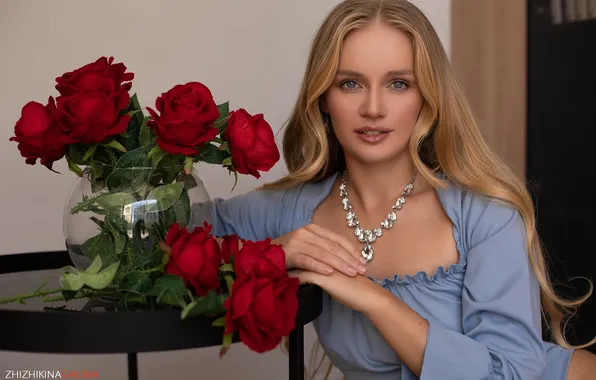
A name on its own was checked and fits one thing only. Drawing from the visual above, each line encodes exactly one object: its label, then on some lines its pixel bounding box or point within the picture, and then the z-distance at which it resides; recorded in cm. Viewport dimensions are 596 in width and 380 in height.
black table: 153
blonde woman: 173
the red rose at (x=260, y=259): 155
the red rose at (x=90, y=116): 160
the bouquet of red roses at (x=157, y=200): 154
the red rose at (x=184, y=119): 161
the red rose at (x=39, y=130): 164
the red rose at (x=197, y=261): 156
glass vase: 166
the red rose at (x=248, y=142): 169
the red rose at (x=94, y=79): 163
